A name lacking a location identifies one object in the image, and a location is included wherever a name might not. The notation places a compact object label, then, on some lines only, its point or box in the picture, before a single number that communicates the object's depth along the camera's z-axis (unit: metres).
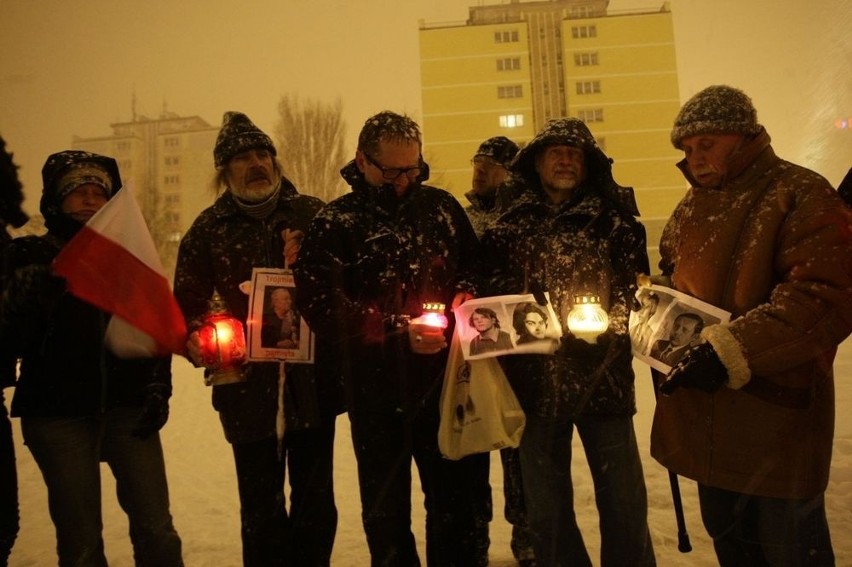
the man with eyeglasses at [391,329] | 2.85
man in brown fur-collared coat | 2.19
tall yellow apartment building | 35.94
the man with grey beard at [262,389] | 3.10
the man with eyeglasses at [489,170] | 4.57
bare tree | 24.62
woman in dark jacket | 2.81
